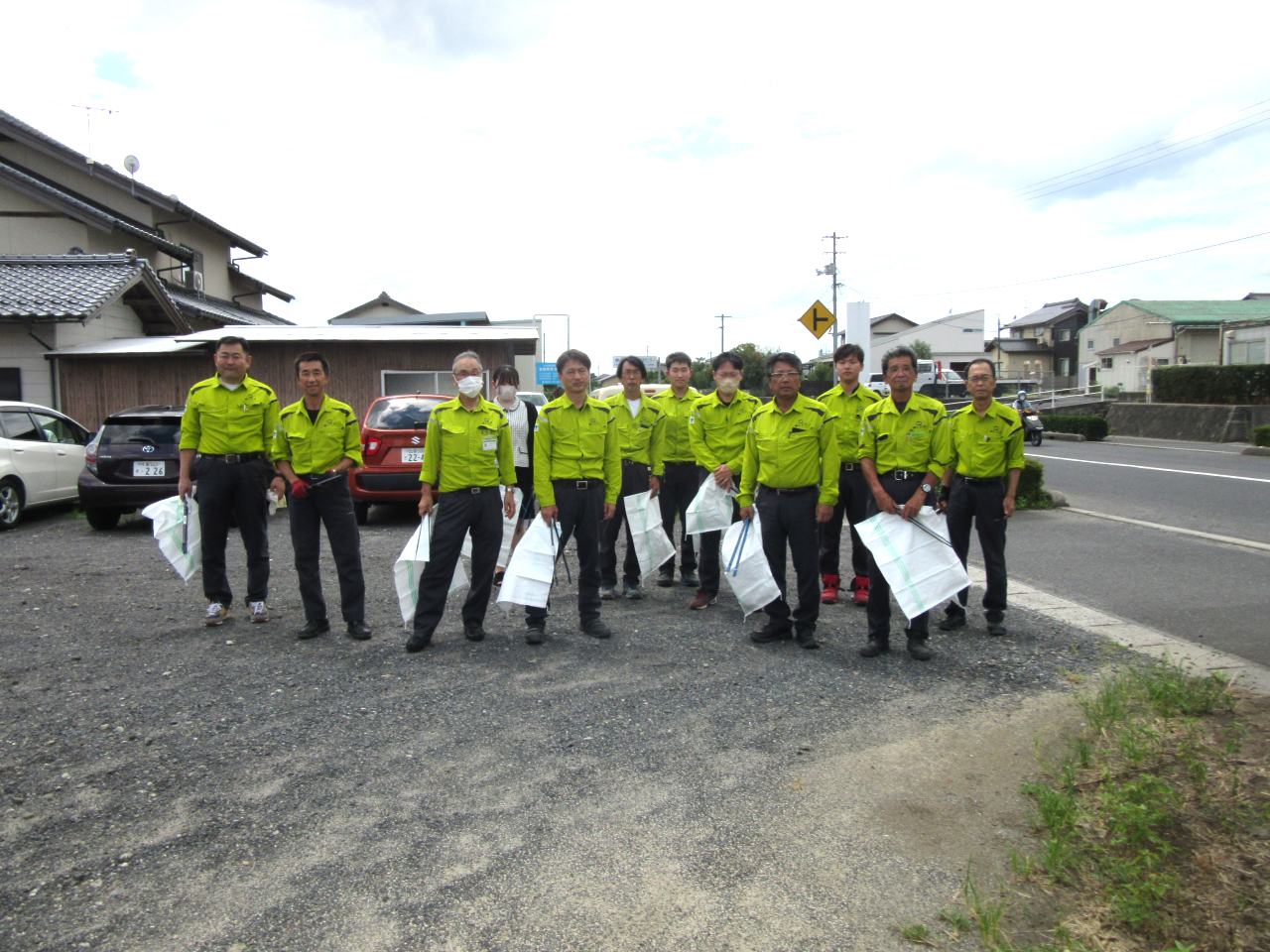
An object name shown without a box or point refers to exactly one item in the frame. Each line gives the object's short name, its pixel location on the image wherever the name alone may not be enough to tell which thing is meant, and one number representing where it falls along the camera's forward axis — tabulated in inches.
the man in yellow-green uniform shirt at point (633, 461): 270.8
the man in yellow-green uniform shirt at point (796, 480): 210.4
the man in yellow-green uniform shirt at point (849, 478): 253.6
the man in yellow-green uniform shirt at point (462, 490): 214.2
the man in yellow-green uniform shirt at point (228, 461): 229.8
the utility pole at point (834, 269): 2054.6
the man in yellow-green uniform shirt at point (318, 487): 222.7
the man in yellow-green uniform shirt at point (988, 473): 227.3
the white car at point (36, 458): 412.2
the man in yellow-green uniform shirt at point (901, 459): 205.2
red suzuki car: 395.9
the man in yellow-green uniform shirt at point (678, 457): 276.4
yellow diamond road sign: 516.1
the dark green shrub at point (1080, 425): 1045.2
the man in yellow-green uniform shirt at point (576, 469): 223.9
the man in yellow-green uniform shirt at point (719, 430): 256.1
